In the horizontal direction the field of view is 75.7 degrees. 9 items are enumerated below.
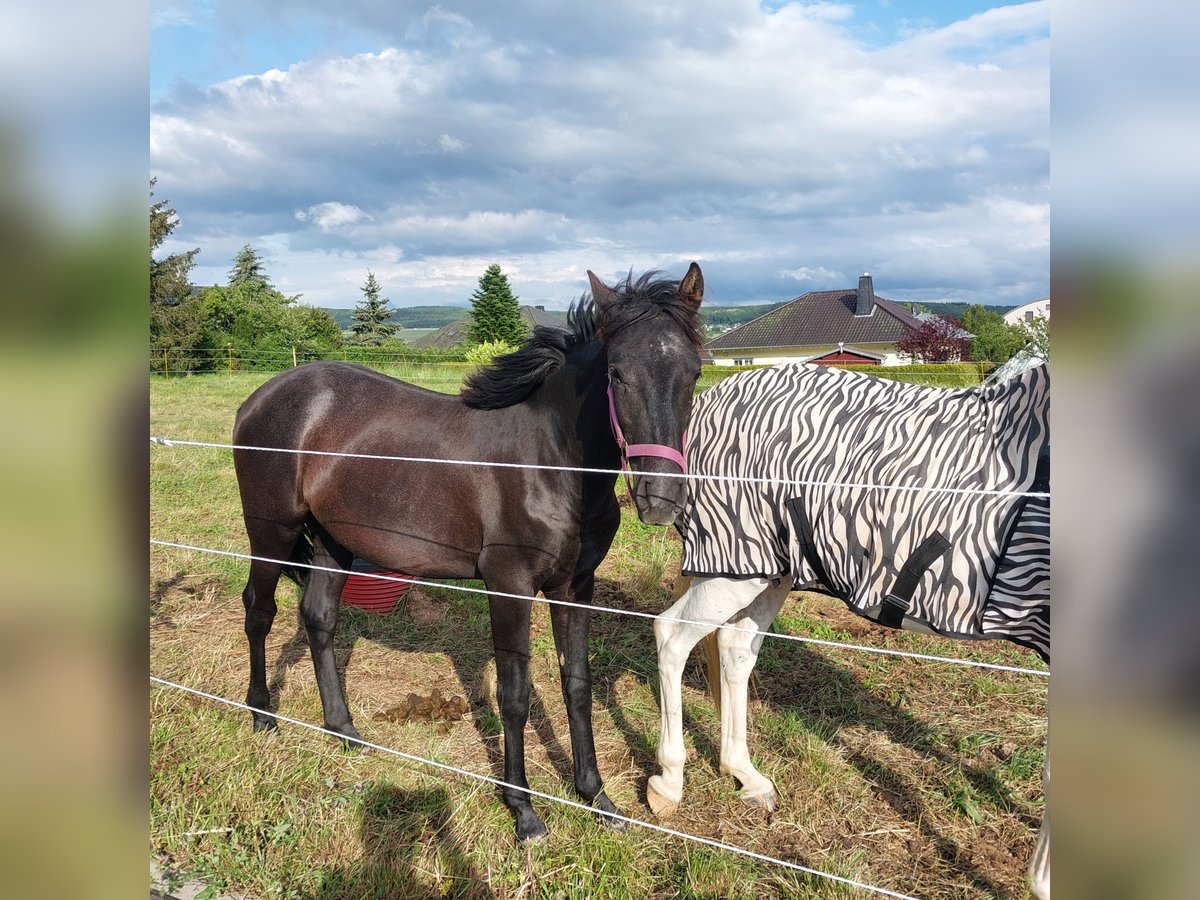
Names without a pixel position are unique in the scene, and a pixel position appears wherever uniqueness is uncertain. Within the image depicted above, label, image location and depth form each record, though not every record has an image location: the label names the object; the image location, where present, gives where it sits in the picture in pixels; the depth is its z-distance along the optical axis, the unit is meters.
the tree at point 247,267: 67.66
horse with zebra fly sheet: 2.39
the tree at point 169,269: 20.86
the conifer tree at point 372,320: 64.88
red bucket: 4.77
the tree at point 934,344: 28.78
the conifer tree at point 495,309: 50.66
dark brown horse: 2.90
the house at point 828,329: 40.38
